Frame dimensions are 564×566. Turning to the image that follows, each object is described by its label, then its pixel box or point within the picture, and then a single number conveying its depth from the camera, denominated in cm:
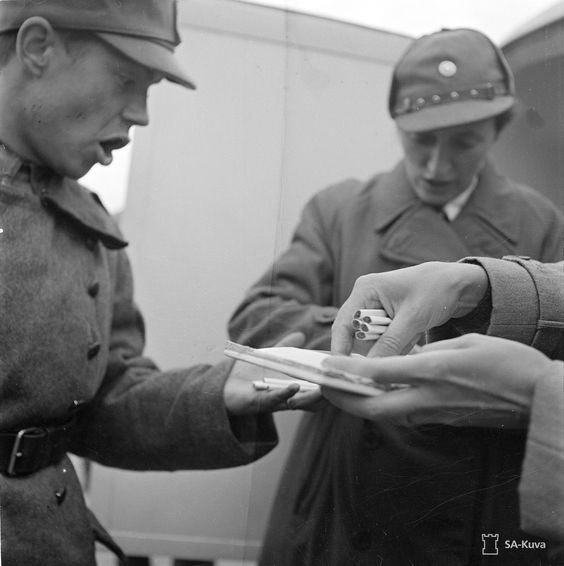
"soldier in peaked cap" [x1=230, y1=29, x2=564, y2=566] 117
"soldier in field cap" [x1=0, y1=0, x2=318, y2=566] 125
